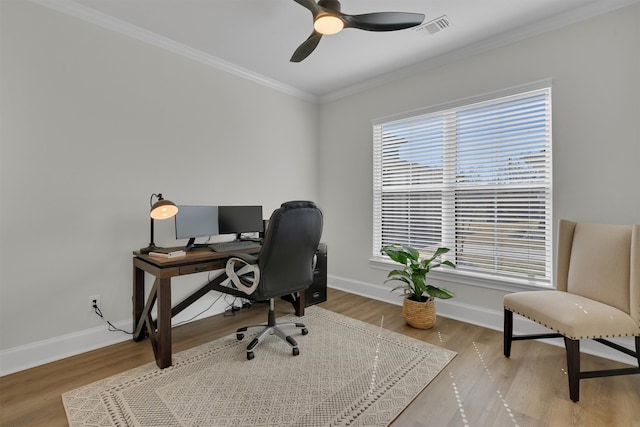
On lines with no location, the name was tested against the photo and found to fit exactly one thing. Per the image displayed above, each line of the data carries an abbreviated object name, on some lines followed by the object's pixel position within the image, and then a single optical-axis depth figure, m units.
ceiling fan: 1.79
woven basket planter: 2.64
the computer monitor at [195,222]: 2.57
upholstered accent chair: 1.66
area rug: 1.55
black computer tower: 3.22
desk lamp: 2.26
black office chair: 1.99
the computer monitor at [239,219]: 2.92
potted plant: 2.65
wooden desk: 2.02
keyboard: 2.53
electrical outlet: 2.32
